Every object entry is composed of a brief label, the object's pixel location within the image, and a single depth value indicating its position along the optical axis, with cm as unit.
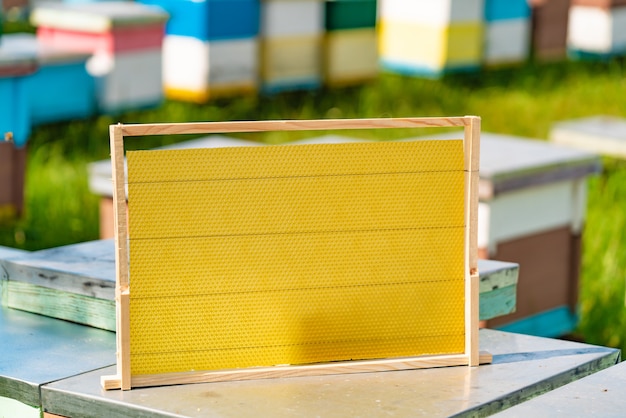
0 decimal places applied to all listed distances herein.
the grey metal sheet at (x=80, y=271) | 363
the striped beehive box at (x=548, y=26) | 1447
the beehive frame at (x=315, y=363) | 309
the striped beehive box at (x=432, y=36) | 1284
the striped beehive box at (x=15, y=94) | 723
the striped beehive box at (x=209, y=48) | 1078
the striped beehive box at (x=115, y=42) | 987
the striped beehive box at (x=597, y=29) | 1471
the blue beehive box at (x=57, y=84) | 945
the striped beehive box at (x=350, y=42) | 1192
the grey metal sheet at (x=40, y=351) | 323
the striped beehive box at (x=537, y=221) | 572
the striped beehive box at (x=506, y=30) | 1335
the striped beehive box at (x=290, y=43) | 1135
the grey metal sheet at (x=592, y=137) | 893
